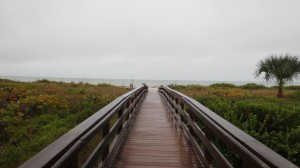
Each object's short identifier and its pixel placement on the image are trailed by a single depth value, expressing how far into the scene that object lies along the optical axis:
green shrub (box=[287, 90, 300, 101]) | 17.30
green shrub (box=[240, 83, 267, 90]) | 30.24
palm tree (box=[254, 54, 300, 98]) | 19.91
